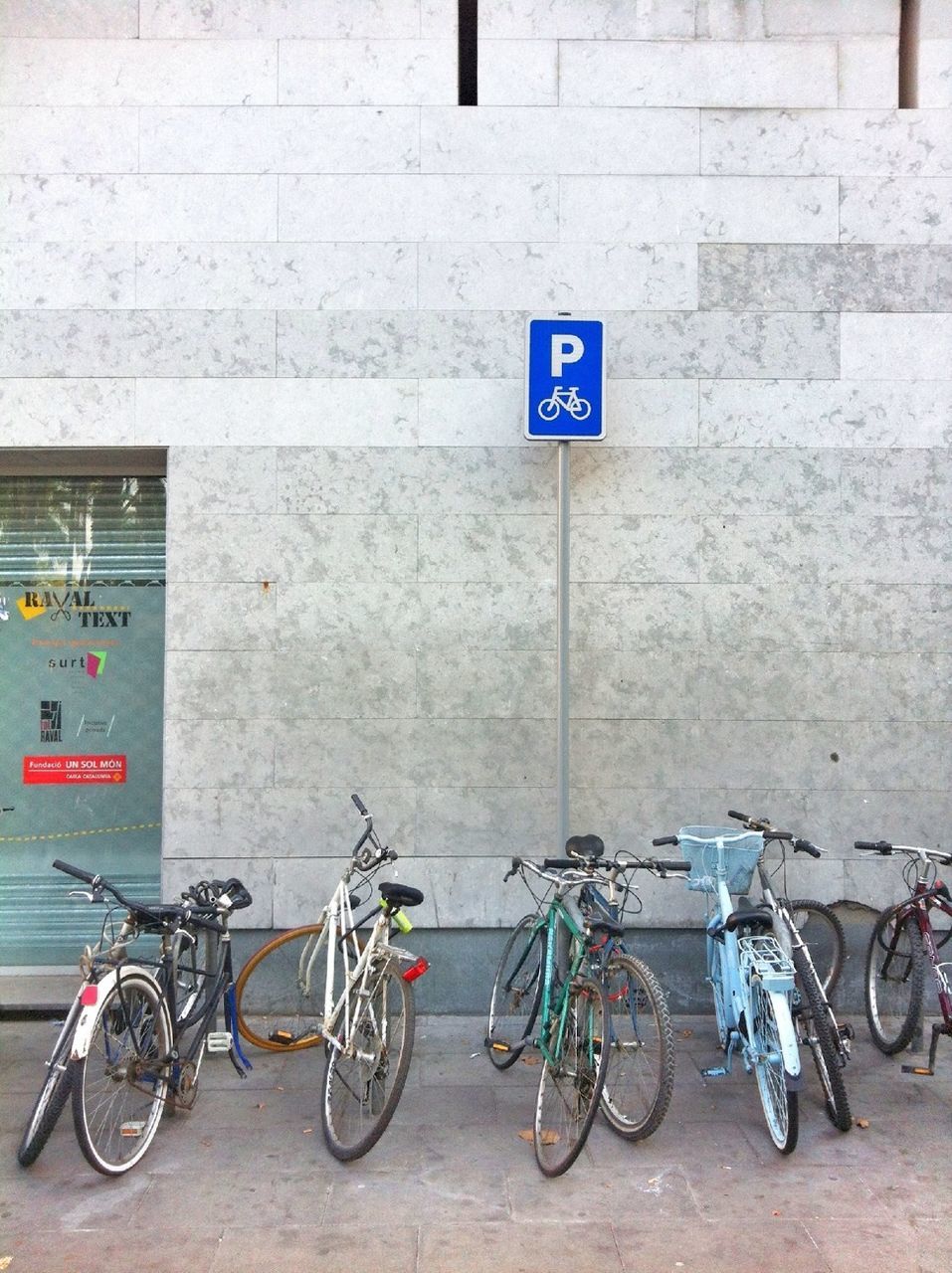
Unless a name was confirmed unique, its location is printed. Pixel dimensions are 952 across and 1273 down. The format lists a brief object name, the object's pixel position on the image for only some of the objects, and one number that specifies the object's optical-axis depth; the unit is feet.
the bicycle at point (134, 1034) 13.80
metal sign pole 18.63
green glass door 22.03
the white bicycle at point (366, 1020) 14.72
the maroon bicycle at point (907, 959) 17.85
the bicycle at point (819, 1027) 15.23
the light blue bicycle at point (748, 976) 14.57
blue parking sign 18.51
